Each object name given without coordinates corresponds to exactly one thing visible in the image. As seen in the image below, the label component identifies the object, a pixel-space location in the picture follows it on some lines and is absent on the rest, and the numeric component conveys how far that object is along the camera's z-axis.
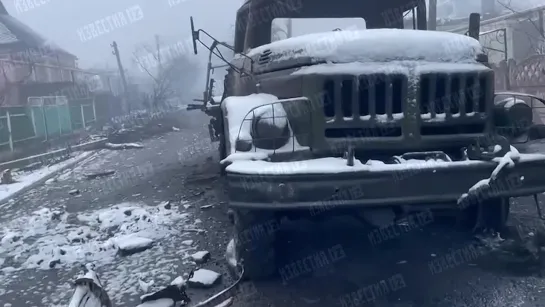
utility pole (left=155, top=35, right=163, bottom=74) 54.19
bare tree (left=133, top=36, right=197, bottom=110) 53.61
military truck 3.52
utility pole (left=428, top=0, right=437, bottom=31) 14.88
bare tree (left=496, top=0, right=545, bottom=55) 20.14
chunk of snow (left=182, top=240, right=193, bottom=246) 5.27
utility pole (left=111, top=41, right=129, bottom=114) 38.02
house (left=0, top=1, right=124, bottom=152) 14.88
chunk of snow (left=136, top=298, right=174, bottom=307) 3.73
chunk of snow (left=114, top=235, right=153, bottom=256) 5.09
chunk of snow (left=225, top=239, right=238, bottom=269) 4.25
